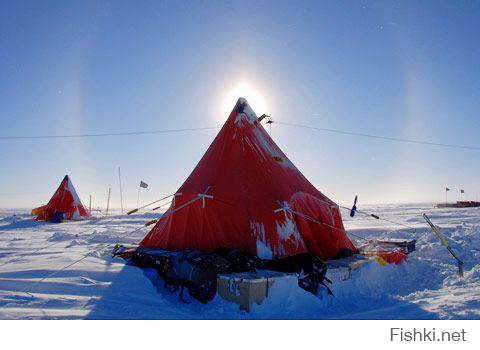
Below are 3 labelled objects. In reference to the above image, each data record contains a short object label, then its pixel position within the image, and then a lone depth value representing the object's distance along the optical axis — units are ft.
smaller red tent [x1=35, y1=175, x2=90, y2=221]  84.94
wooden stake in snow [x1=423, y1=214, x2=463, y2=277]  25.49
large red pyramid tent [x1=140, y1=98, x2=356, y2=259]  26.48
